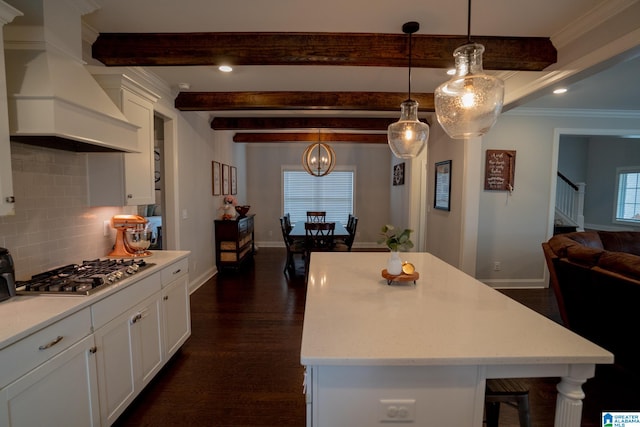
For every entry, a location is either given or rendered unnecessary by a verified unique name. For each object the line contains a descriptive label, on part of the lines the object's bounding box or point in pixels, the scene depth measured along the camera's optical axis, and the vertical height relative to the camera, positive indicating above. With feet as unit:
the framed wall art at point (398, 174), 20.03 +1.57
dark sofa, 6.72 -2.49
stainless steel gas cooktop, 4.81 -1.64
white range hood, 4.76 +1.91
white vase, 5.91 -1.44
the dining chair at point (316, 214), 18.07 -1.28
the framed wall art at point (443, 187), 13.32 +0.46
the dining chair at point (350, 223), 16.01 -1.63
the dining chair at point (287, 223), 15.83 -1.66
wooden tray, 5.78 -1.66
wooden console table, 15.85 -2.77
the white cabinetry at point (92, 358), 3.67 -2.72
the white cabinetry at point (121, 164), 6.84 +0.68
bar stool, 3.82 -2.64
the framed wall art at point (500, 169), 12.98 +1.26
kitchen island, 3.28 -2.00
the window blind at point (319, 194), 23.86 +0.04
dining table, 14.66 -2.01
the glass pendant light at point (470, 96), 4.69 +1.70
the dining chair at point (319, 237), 14.05 -2.11
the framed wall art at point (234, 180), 19.50 +0.89
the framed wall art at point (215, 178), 15.83 +0.85
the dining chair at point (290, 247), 15.21 -2.85
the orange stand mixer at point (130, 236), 7.36 -1.17
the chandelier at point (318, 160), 16.97 +2.13
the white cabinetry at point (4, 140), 4.41 +0.77
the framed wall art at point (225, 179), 17.56 +0.86
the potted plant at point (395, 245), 5.87 -1.01
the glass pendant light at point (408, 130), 7.12 +1.63
